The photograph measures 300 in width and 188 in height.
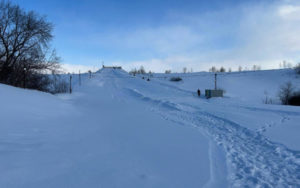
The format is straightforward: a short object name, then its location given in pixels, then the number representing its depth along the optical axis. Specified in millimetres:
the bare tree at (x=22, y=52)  15703
